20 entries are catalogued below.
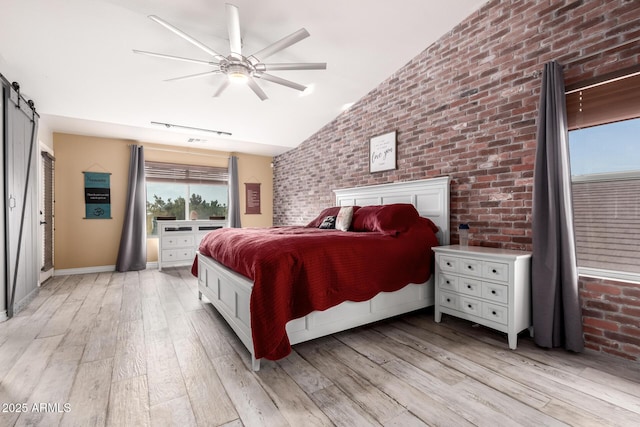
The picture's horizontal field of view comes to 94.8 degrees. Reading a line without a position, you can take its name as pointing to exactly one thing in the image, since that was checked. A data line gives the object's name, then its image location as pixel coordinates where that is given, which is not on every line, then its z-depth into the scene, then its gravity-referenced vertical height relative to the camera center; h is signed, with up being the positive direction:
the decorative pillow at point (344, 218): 3.44 -0.08
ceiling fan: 2.16 +1.31
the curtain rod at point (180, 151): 5.54 +1.21
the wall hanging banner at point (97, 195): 5.02 +0.32
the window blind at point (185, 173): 5.59 +0.80
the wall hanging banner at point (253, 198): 6.55 +0.32
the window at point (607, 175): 2.04 +0.25
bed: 1.88 -0.71
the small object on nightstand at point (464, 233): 2.78 -0.22
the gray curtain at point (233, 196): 6.23 +0.35
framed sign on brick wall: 3.80 +0.79
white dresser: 5.20 -0.49
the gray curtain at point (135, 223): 5.09 -0.18
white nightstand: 2.18 -0.61
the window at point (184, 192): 5.68 +0.43
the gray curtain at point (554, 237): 2.12 -0.20
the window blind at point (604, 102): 2.02 +0.78
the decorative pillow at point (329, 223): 3.71 -0.14
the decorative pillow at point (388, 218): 2.90 -0.07
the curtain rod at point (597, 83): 1.99 +0.91
